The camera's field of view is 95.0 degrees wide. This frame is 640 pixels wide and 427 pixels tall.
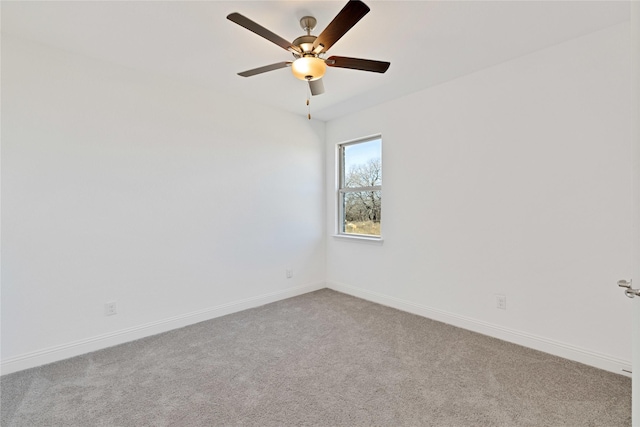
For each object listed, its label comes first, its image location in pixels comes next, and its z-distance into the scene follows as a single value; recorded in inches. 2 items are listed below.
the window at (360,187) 143.4
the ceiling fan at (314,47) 59.3
